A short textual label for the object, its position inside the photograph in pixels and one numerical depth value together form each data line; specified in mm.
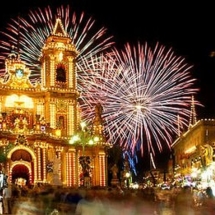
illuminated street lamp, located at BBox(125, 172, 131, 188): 78669
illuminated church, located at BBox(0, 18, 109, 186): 59250
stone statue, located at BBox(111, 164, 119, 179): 67500
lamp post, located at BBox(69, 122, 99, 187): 62312
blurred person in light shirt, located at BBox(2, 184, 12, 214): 24628
